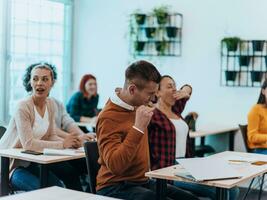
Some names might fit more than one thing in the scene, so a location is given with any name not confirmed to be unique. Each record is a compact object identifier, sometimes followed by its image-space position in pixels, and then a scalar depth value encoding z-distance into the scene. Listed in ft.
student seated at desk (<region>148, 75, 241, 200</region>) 10.70
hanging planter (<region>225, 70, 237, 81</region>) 19.16
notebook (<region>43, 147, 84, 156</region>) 10.96
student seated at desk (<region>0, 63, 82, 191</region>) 11.50
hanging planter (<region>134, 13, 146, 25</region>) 21.05
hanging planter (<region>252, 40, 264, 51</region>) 18.47
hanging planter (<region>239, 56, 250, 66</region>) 18.89
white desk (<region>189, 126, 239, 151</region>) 16.88
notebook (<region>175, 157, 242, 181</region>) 8.36
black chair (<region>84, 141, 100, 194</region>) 9.59
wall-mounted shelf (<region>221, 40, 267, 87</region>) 18.69
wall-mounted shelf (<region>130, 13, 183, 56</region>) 20.49
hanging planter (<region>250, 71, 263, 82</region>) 18.72
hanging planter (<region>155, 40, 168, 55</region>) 20.74
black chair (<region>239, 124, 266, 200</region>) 15.53
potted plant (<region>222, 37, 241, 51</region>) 18.84
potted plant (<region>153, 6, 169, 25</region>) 20.49
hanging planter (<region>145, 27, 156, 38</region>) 20.97
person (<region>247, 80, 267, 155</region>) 15.03
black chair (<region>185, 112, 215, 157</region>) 17.91
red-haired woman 20.31
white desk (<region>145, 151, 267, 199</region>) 8.20
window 20.48
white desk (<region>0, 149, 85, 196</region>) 10.44
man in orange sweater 8.16
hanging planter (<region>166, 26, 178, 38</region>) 20.29
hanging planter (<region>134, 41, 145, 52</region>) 21.34
